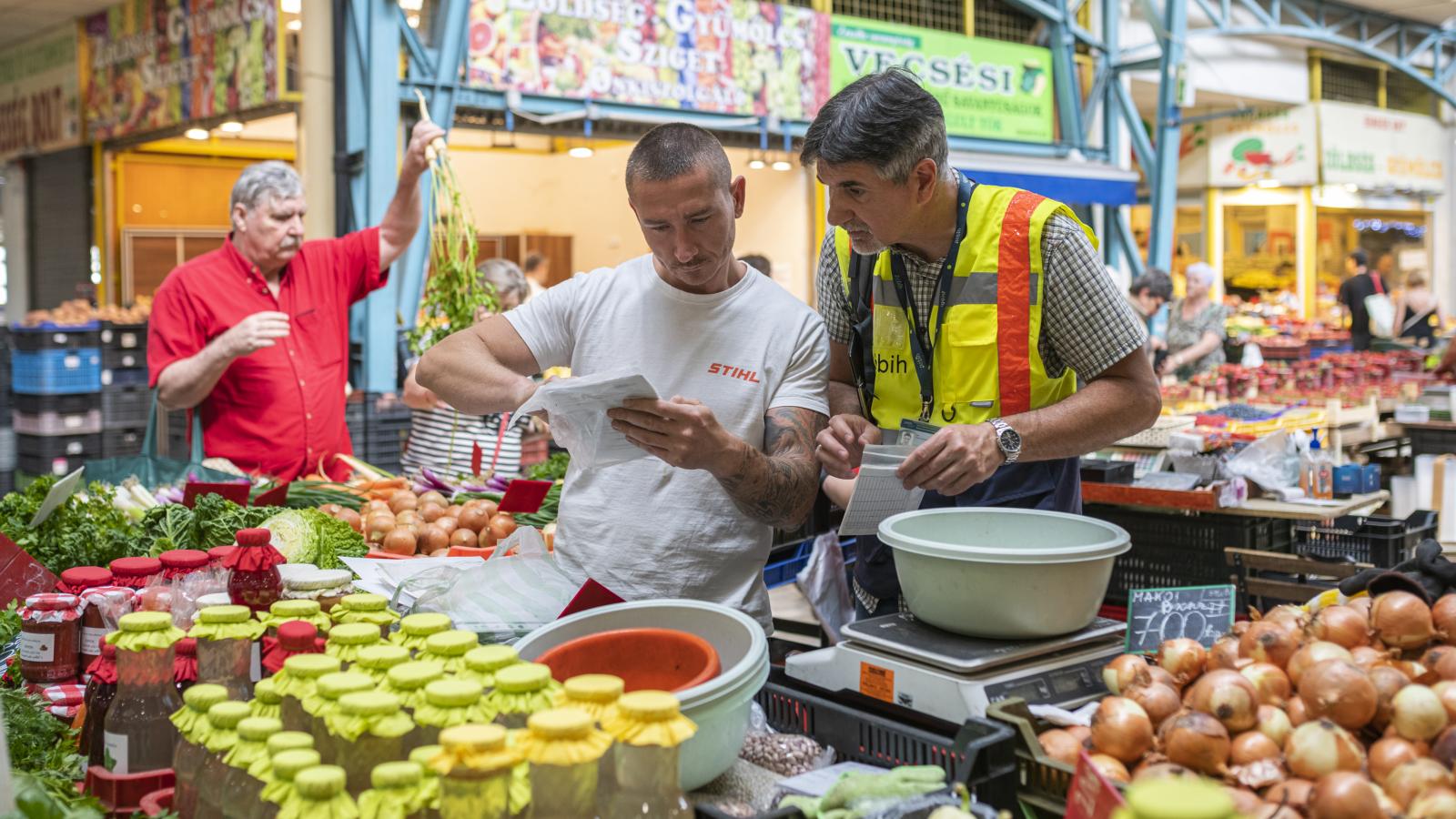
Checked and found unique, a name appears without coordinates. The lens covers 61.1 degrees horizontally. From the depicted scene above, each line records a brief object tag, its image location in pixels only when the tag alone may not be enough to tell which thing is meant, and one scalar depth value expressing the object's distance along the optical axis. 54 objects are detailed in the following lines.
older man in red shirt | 4.07
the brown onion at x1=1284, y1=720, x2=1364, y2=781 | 1.45
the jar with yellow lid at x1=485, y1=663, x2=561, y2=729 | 1.42
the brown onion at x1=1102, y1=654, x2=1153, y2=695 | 1.75
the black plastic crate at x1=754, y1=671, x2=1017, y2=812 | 1.59
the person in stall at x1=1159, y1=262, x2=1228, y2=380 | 8.74
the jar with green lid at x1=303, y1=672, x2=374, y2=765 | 1.42
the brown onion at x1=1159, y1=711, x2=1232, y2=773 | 1.51
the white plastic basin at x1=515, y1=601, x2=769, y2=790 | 1.58
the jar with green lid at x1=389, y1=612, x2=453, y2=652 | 1.67
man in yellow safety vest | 2.34
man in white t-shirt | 2.38
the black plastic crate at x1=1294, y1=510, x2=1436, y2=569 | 3.94
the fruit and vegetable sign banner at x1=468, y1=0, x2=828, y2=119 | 8.64
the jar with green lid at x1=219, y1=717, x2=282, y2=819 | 1.38
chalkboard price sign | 2.03
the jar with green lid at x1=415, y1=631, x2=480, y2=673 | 1.57
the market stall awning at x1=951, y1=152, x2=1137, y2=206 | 10.57
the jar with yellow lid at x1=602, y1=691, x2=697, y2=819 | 1.36
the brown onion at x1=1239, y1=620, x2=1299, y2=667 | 1.73
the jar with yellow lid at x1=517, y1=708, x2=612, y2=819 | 1.29
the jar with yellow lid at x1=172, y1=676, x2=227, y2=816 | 1.49
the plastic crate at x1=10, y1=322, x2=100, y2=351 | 8.53
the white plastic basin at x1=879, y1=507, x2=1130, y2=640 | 1.89
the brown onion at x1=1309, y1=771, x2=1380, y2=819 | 1.31
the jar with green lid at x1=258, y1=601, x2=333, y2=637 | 1.81
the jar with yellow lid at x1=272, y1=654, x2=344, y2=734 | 1.49
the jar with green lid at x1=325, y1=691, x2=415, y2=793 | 1.38
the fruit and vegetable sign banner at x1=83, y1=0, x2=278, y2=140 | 8.28
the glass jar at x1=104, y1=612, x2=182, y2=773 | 1.61
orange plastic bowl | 1.78
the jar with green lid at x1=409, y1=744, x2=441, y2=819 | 1.31
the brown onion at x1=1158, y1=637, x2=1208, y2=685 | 1.78
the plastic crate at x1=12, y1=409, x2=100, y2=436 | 8.66
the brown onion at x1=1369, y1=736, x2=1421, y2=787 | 1.45
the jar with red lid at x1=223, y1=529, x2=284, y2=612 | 2.01
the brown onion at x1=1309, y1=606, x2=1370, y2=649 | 1.79
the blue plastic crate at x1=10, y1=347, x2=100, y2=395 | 8.62
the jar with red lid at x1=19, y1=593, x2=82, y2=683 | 1.99
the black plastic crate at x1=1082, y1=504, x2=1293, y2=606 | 4.53
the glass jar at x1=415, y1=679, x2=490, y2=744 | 1.39
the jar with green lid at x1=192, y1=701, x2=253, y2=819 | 1.42
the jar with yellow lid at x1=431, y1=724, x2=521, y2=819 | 1.26
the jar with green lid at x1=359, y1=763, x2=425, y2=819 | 1.29
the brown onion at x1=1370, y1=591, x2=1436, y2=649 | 1.77
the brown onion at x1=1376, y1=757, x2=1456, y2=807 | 1.38
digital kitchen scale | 1.83
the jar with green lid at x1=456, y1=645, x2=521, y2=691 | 1.51
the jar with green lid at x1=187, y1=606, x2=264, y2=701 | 1.66
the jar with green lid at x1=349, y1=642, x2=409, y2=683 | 1.54
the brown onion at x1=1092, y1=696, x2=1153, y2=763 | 1.58
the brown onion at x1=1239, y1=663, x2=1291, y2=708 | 1.63
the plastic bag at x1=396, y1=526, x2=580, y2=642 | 2.04
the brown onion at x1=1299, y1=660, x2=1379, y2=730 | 1.55
